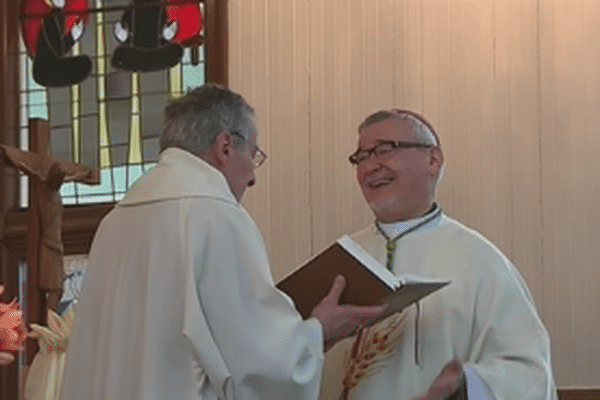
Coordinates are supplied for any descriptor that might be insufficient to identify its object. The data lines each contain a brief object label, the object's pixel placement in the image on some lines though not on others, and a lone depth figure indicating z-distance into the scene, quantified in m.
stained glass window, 12.65
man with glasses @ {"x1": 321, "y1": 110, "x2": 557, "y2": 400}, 6.76
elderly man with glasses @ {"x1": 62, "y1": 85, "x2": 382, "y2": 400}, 5.49
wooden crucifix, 10.34
